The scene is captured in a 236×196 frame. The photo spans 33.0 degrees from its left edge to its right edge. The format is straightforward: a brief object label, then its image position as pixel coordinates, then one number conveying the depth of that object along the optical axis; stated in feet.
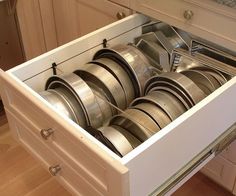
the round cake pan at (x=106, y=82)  3.37
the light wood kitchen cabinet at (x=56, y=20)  4.56
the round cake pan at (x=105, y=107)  3.25
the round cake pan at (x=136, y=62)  3.46
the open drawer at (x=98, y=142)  2.40
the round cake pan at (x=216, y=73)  3.38
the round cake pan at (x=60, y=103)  3.11
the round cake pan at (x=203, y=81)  3.33
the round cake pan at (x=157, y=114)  3.00
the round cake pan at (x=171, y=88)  3.12
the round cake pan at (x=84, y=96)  3.15
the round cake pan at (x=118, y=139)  2.81
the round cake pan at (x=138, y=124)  2.92
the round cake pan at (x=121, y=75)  3.44
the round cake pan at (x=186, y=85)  3.12
